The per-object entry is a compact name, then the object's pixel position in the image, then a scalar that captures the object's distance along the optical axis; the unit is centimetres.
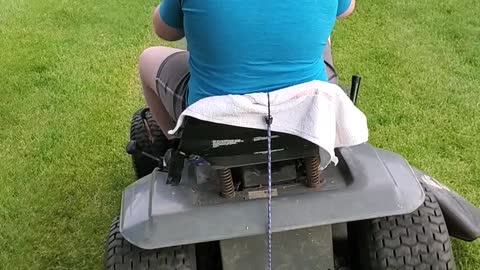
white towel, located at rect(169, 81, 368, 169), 165
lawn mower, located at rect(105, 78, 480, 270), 171
